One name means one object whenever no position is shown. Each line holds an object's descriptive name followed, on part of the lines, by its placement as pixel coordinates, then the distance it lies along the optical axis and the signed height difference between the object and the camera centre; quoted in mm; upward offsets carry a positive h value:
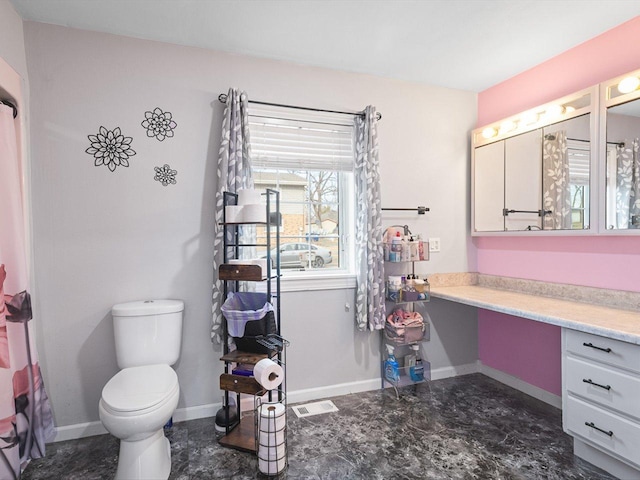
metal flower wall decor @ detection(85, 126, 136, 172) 2170 +520
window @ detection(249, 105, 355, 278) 2545 +388
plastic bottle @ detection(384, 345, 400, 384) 2662 -1045
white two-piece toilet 1592 -751
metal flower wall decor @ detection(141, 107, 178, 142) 2259 +691
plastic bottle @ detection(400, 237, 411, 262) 2641 -163
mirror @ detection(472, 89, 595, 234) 2217 +403
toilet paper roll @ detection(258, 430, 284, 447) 1781 -1037
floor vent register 2420 -1234
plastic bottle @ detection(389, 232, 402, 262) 2639 -147
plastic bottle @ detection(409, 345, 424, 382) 2730 -1099
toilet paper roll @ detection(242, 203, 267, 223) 2044 +104
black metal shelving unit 1959 -631
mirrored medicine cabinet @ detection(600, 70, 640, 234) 1960 +419
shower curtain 1651 -510
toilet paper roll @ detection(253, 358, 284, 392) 1823 -734
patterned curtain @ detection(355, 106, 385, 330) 2615 -5
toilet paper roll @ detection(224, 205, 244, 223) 2092 +103
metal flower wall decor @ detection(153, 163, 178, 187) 2283 +369
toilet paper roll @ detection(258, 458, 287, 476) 1777 -1173
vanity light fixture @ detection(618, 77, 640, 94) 1946 +778
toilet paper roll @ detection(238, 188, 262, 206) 2094 +203
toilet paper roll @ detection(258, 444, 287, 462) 1775 -1107
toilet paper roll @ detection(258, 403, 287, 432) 1789 -949
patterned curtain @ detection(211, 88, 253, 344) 2270 +417
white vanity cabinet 1607 -837
